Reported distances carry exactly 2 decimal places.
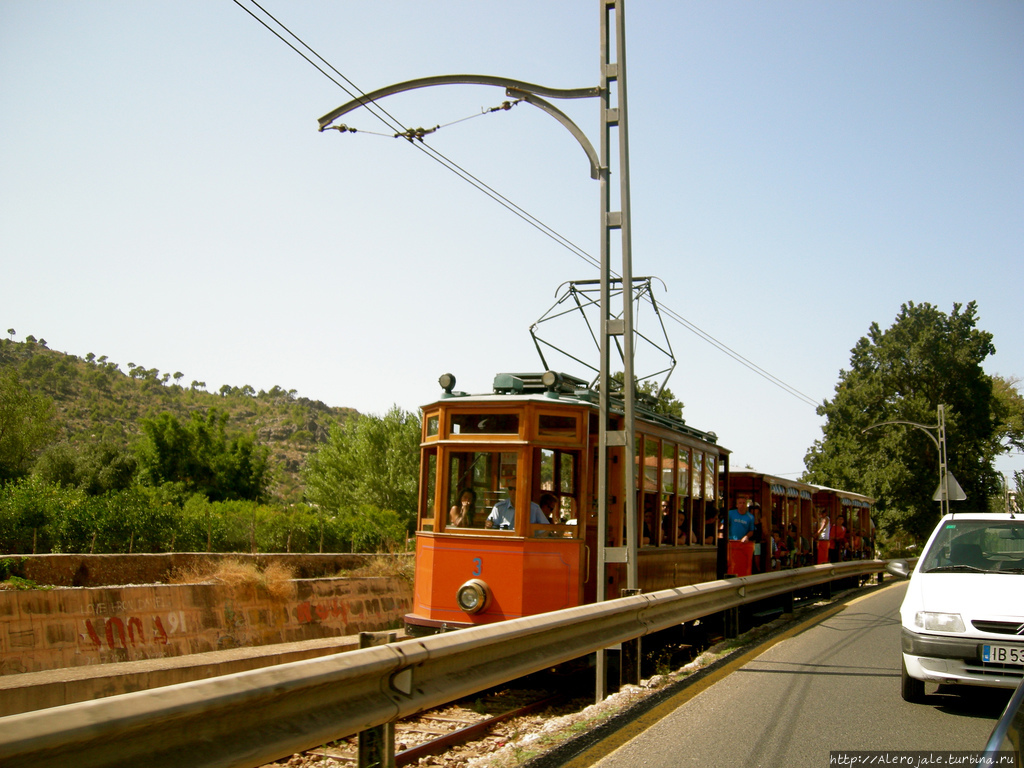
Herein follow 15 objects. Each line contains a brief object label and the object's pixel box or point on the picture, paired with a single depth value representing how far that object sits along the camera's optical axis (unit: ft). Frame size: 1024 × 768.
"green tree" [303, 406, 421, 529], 145.69
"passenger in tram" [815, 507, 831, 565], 77.77
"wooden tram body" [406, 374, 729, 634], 32.01
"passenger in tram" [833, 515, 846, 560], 85.71
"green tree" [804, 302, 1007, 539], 154.30
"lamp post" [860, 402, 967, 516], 89.61
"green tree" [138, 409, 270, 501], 143.84
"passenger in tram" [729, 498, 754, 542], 52.54
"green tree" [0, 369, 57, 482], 140.05
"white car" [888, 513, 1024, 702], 19.56
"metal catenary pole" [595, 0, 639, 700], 29.48
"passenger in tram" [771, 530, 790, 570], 59.93
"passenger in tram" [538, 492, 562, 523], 33.27
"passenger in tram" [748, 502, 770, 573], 55.27
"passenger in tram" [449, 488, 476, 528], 33.35
